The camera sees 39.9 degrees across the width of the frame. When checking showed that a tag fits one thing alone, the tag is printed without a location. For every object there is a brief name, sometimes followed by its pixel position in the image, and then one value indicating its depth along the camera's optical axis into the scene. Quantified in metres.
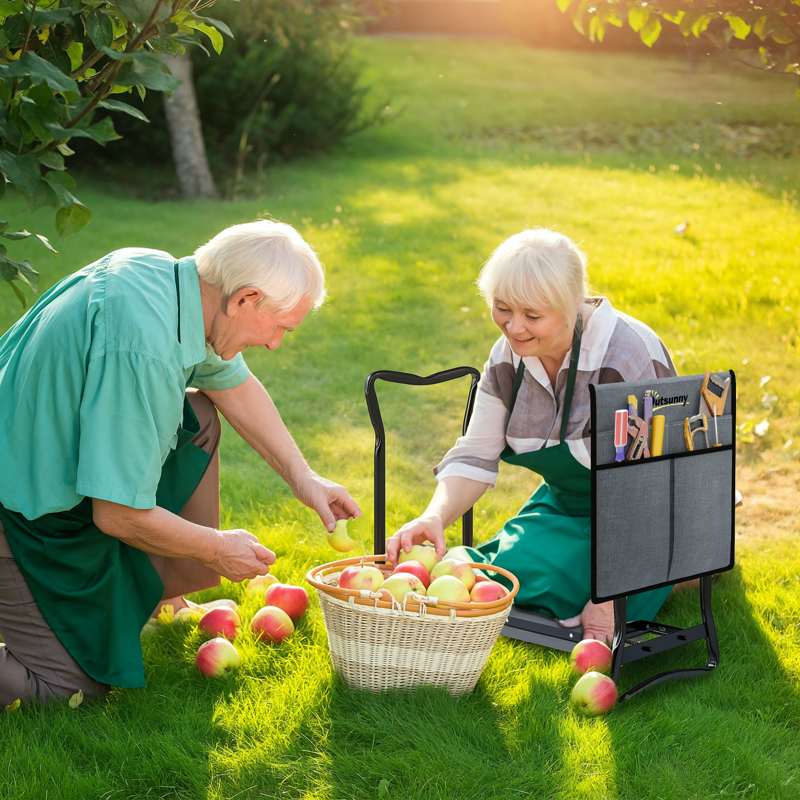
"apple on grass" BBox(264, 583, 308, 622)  3.76
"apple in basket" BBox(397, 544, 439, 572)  3.45
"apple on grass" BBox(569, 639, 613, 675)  3.40
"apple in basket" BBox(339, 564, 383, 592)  3.19
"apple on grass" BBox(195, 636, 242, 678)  3.37
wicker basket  3.04
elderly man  2.88
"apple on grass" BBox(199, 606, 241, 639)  3.61
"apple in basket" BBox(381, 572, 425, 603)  3.12
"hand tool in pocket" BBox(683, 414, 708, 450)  3.36
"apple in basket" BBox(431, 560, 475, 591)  3.32
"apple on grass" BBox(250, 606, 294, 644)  3.60
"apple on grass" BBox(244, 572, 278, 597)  3.96
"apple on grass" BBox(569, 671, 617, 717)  3.18
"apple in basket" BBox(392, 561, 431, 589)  3.31
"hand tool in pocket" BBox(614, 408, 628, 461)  3.17
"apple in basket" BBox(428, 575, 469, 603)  3.13
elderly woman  3.39
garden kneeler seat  3.19
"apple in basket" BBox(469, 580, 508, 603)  3.21
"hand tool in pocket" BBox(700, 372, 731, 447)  3.38
